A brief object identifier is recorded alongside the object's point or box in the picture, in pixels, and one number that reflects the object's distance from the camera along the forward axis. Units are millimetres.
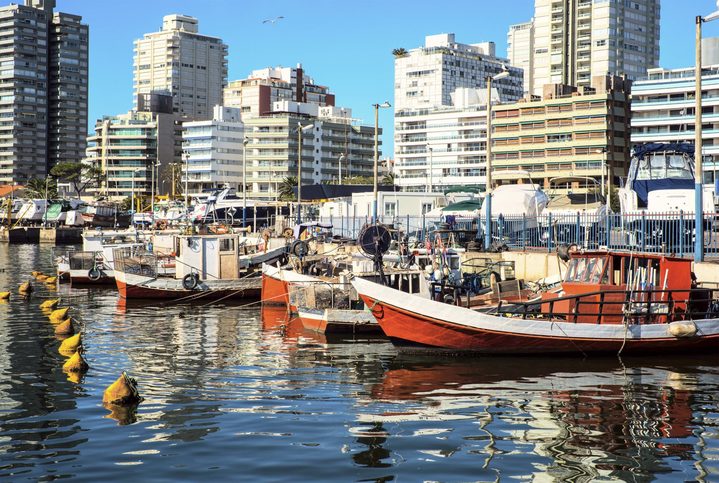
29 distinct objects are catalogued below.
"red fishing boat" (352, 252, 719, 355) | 23922
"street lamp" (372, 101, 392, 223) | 49094
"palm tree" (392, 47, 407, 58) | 183675
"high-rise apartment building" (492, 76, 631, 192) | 125438
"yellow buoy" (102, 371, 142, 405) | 18969
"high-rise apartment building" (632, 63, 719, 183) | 115688
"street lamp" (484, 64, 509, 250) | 41594
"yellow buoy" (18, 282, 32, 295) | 43656
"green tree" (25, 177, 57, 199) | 164500
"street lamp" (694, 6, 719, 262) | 29384
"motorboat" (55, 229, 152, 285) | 49500
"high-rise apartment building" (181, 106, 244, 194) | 184875
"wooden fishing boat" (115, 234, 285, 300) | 41594
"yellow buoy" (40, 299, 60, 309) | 38719
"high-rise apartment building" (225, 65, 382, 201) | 180375
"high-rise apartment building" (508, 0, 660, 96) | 181250
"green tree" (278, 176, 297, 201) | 152950
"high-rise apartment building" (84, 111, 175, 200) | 191625
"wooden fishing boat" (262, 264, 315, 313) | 33950
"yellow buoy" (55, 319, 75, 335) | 30109
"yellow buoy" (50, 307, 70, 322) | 34188
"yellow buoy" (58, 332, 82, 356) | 26172
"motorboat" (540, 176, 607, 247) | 38719
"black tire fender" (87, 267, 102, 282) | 49312
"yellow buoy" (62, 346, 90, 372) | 22984
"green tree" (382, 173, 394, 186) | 165625
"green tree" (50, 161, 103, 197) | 179250
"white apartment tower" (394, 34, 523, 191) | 153875
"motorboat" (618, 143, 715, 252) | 39500
